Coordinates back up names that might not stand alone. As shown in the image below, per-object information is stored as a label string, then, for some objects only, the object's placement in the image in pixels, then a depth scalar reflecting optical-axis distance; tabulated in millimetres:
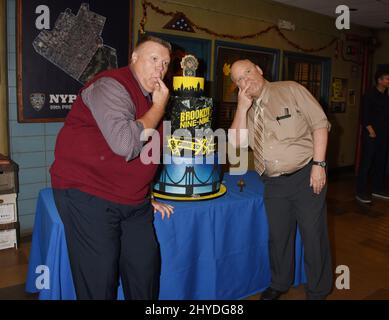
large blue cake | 1984
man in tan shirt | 2055
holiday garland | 4023
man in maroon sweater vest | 1387
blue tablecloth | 1745
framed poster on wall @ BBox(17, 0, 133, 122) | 3334
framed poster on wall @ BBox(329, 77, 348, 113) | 6547
